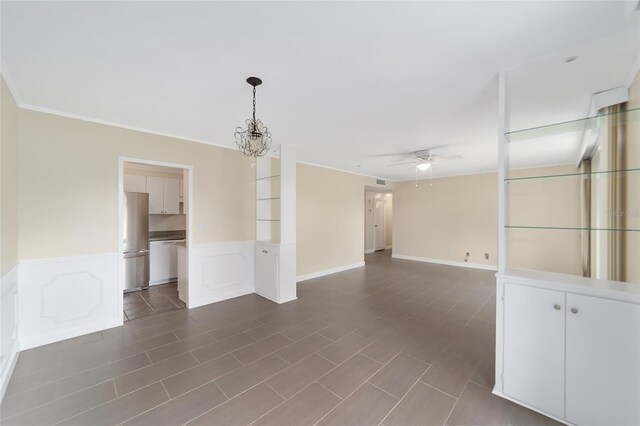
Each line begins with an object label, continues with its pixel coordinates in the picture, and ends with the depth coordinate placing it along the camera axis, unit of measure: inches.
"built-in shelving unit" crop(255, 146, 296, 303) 157.8
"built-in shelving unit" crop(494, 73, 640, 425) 58.9
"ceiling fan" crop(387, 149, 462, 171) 172.9
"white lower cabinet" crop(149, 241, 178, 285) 193.6
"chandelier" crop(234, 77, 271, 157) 82.8
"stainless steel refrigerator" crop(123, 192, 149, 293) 174.2
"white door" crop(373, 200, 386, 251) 369.4
